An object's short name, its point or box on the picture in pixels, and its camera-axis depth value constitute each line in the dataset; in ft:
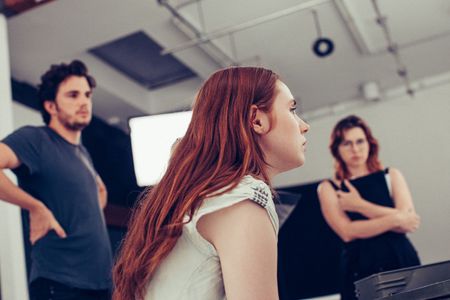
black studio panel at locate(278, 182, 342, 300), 15.11
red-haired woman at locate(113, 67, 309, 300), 2.65
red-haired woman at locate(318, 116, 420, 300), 6.73
